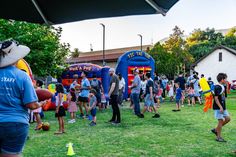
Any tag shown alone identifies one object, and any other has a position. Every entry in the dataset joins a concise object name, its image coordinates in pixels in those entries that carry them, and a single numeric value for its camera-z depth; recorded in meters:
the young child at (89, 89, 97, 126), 10.51
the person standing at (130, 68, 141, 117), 12.27
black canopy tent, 2.59
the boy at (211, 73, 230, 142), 7.64
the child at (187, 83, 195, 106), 17.86
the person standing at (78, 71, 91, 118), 12.30
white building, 47.44
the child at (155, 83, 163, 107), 16.23
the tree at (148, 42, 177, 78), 35.75
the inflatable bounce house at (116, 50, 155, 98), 20.11
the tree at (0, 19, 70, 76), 18.14
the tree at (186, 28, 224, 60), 55.38
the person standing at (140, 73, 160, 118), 12.44
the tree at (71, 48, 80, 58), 68.31
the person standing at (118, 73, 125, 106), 16.08
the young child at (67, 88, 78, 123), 11.59
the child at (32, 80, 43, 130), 9.11
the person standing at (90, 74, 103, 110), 13.94
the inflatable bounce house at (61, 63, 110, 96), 19.02
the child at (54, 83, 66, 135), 8.75
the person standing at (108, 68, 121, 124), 10.80
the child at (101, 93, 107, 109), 15.58
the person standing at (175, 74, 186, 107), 16.73
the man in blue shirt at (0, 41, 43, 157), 2.77
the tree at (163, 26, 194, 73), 42.77
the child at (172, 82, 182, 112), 14.92
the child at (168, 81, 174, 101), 20.72
